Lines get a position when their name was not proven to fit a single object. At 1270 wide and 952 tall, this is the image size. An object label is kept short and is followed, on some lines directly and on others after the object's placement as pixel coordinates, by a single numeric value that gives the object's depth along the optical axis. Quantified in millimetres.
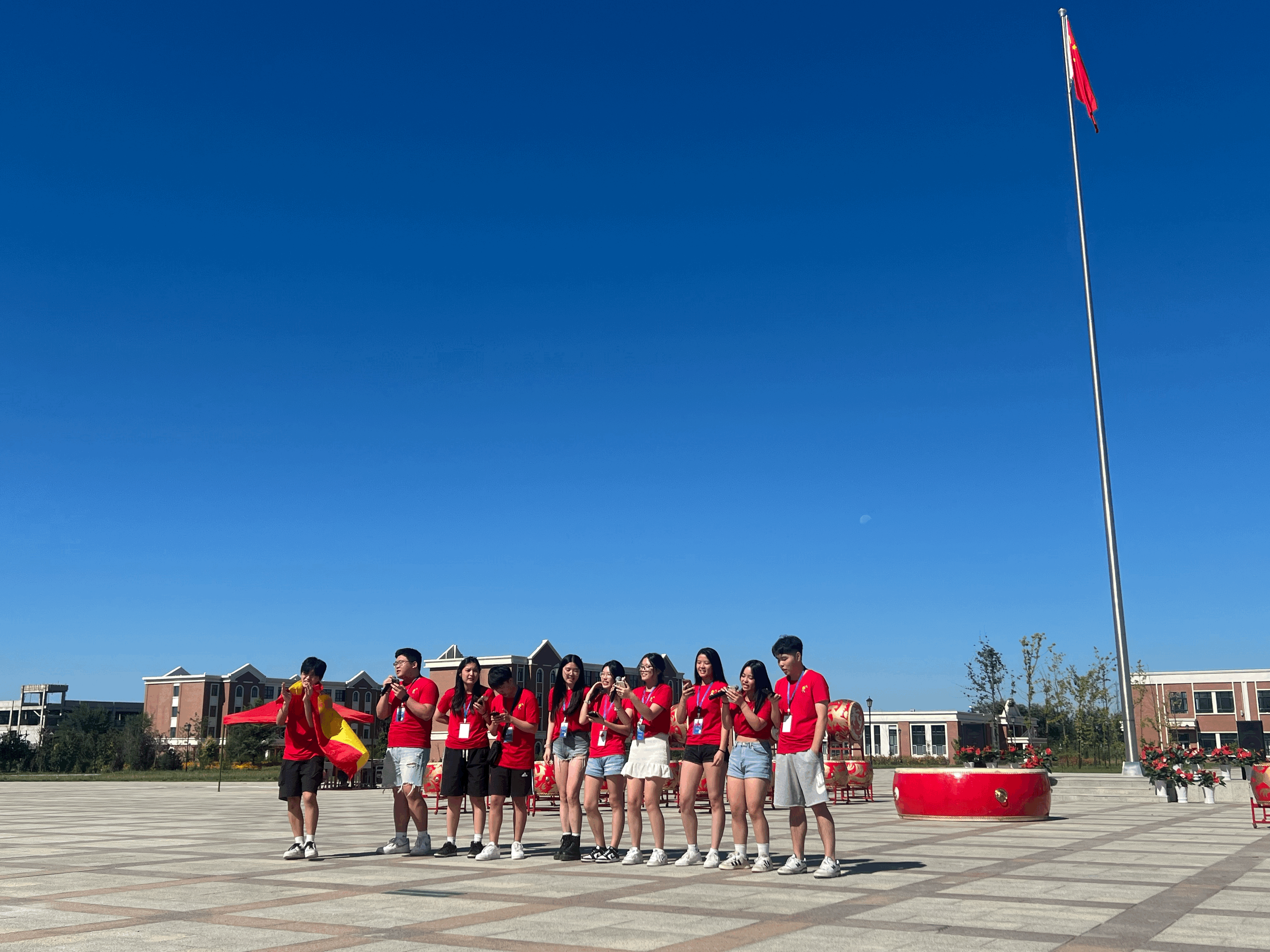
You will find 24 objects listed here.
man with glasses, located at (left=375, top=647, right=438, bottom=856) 9781
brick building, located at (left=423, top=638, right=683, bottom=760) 69375
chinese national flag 30688
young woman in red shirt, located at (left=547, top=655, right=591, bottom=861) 9367
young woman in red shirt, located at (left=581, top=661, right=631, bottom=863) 9109
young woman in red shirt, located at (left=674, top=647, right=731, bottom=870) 8812
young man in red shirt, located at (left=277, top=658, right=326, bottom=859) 9484
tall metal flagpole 24578
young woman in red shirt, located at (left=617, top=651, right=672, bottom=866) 8945
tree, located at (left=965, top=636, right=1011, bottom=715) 59594
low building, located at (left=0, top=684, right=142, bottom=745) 107375
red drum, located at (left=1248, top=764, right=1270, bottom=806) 14766
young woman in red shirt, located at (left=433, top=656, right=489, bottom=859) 9555
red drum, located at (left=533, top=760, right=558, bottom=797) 17234
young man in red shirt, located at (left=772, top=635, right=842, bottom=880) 8320
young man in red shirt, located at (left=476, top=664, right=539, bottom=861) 9453
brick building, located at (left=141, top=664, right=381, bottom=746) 99562
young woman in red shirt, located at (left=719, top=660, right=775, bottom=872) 8570
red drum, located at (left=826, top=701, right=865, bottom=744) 20609
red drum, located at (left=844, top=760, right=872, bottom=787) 22594
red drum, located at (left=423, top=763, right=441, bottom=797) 20141
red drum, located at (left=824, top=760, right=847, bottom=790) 21469
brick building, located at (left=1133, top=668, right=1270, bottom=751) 71750
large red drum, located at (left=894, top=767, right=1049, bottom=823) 15344
